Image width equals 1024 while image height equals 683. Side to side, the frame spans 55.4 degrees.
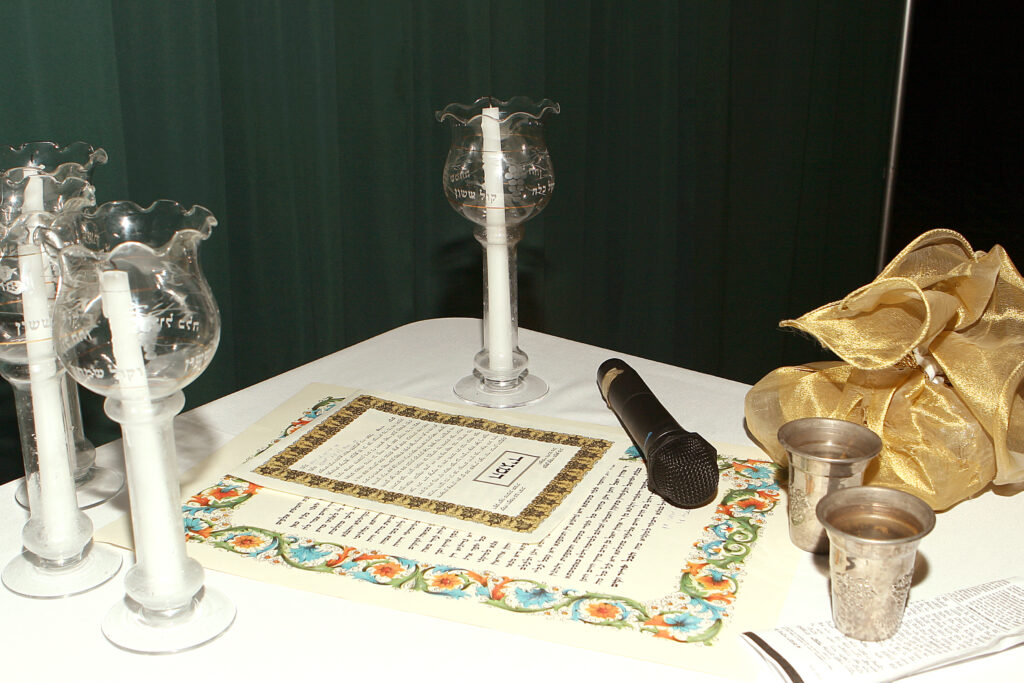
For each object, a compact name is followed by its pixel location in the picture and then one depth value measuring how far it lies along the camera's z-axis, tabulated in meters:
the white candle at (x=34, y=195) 0.74
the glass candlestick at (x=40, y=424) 0.65
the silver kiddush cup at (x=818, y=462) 0.69
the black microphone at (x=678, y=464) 0.79
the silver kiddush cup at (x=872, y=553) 0.59
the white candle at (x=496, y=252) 0.99
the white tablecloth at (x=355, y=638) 0.60
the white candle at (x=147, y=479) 0.55
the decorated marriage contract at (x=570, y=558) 0.64
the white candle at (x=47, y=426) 0.64
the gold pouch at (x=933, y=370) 0.77
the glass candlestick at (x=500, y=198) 0.99
